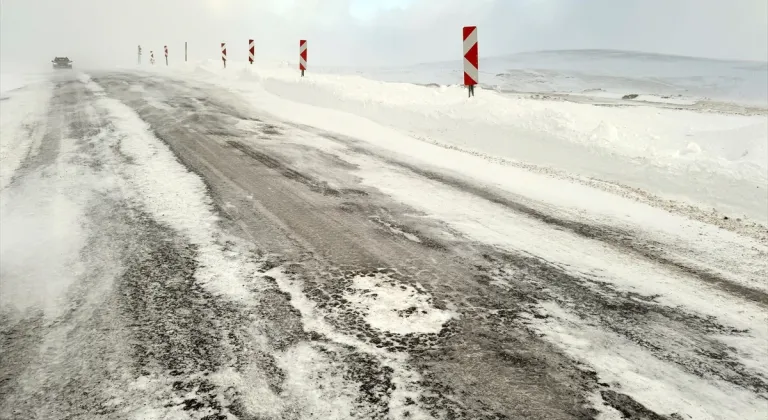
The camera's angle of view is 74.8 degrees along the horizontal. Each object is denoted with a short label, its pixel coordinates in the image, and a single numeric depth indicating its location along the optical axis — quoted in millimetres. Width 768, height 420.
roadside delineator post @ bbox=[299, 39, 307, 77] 14383
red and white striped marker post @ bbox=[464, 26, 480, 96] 8648
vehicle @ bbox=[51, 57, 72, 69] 32031
